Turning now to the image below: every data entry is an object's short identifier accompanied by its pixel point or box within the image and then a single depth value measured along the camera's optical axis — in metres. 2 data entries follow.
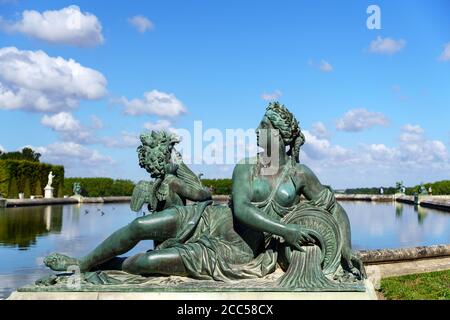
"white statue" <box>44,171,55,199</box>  37.22
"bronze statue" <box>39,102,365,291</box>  4.28
